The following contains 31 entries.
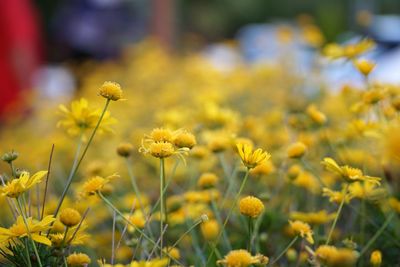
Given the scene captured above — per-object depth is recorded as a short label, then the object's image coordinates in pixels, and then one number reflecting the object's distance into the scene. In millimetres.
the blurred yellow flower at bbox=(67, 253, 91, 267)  740
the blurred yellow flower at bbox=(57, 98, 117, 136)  862
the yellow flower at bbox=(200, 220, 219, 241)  901
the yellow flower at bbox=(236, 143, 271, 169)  764
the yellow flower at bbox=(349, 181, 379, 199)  865
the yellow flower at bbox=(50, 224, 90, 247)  763
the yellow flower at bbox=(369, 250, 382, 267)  767
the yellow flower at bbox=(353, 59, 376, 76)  939
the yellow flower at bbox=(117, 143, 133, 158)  903
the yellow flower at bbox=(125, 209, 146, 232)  854
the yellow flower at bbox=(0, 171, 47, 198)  734
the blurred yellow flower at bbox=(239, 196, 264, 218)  743
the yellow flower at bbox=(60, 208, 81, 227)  758
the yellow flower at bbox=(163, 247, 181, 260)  810
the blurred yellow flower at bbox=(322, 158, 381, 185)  774
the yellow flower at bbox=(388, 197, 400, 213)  835
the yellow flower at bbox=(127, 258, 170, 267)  698
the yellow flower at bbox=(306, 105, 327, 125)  986
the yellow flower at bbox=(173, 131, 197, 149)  798
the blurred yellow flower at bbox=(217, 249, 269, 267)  693
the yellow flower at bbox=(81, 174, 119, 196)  802
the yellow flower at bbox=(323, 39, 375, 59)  1012
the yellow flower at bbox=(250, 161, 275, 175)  928
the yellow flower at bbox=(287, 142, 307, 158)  889
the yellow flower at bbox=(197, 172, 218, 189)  906
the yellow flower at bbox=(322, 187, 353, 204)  812
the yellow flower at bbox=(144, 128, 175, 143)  781
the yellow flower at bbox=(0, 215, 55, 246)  733
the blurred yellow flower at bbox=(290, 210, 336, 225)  887
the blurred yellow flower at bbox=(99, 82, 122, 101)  796
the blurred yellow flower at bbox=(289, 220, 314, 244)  791
